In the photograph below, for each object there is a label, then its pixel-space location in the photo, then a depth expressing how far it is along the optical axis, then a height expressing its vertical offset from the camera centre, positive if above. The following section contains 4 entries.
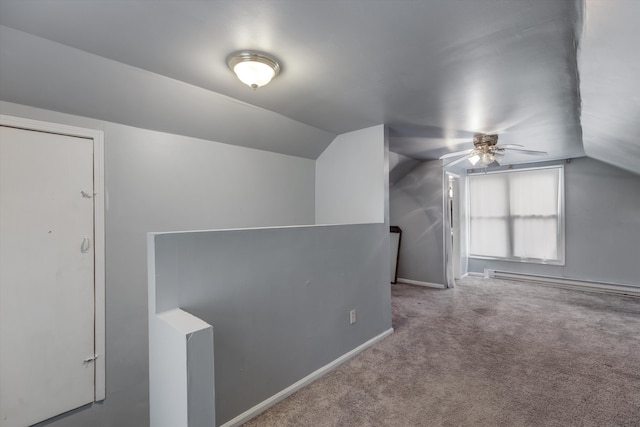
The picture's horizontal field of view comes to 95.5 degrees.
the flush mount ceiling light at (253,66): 1.77 +0.94
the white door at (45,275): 1.83 -0.40
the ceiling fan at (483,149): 3.56 +0.78
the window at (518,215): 5.20 -0.05
